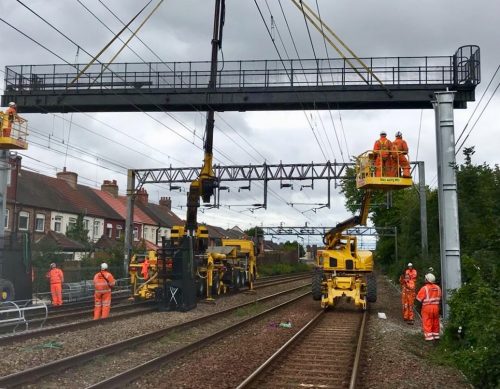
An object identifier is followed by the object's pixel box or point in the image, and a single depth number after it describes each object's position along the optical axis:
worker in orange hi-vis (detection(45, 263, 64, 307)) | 19.91
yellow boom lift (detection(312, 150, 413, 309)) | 19.22
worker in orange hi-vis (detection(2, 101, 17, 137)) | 18.70
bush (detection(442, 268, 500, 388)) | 7.57
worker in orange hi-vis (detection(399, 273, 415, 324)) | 16.81
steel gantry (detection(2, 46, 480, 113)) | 19.53
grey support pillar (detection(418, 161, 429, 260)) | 25.62
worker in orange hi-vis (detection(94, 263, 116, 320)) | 15.42
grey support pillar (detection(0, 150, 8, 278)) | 19.56
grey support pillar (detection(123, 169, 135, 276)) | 31.20
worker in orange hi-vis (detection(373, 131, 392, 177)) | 15.31
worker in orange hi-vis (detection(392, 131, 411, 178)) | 15.38
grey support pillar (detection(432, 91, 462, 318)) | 12.85
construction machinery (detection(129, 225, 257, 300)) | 20.94
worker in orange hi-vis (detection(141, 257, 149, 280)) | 21.89
